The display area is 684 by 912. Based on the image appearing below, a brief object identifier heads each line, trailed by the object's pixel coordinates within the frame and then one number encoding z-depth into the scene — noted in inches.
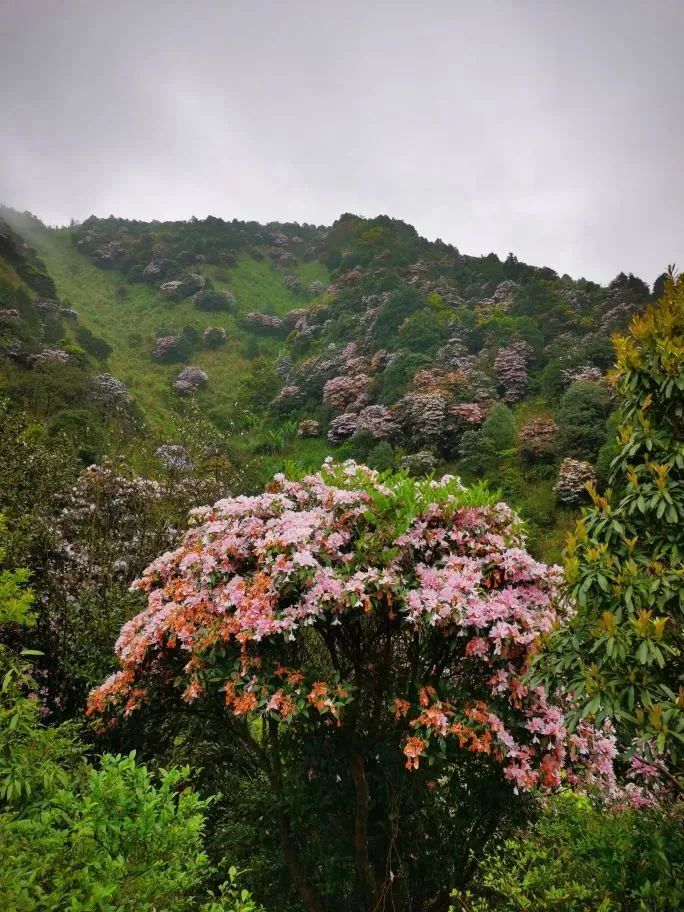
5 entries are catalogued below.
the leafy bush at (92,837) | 75.7
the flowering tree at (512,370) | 1015.4
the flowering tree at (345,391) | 1160.0
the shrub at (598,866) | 100.0
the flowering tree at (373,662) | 127.6
